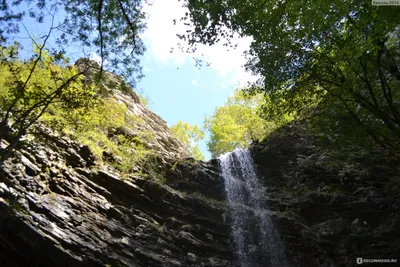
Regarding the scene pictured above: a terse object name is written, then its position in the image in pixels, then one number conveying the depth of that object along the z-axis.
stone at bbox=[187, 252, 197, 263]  9.70
